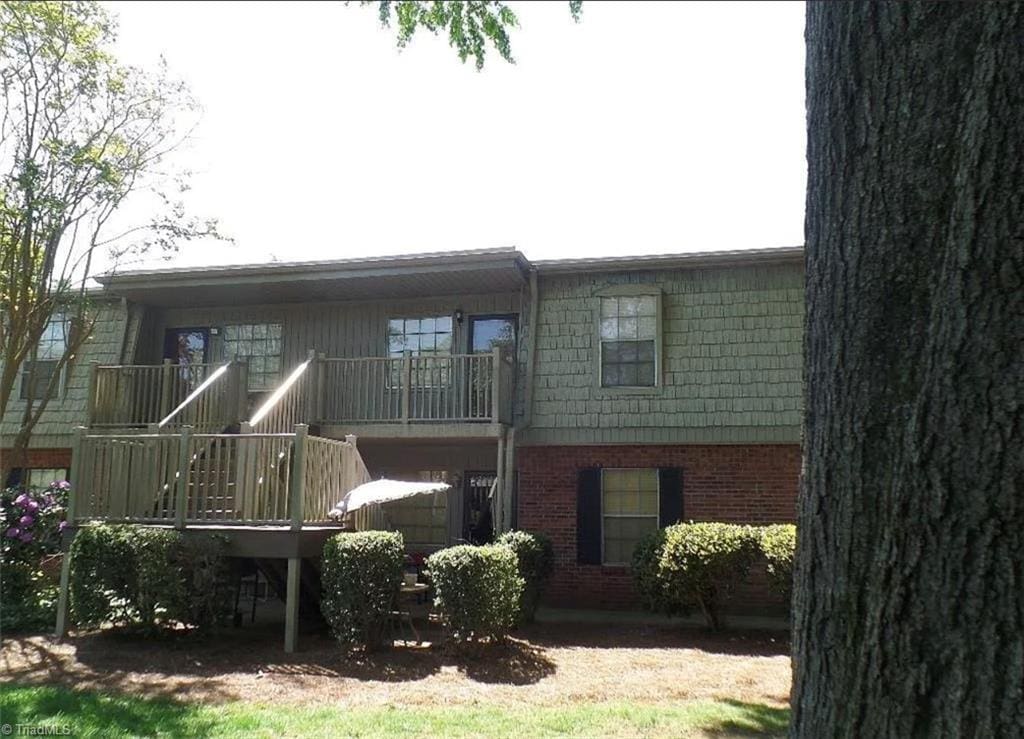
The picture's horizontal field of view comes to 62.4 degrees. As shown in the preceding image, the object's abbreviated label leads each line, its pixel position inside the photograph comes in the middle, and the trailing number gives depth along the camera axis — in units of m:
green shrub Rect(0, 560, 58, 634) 9.86
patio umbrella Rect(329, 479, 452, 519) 9.59
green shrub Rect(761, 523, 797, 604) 9.95
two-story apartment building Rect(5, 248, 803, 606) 12.18
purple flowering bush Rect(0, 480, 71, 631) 10.33
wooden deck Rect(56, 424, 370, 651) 9.06
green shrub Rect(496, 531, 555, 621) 10.56
